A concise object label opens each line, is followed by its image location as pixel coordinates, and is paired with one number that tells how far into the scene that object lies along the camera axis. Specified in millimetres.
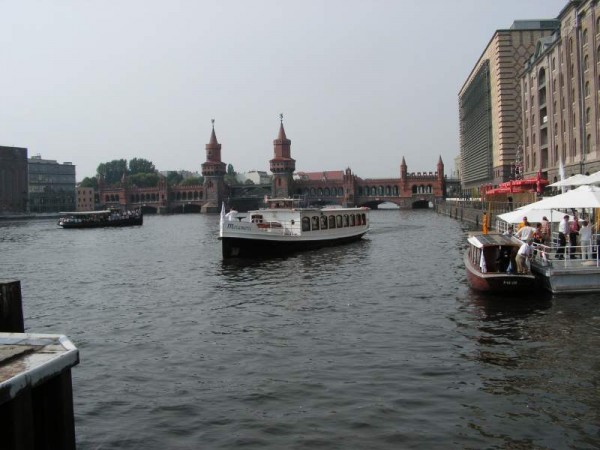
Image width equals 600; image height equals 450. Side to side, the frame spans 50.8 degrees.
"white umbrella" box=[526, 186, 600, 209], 23266
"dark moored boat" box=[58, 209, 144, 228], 109875
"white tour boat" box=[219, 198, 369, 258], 42688
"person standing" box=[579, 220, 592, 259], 23281
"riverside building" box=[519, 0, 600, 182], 53625
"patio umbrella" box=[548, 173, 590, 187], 30870
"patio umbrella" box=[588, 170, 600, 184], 29769
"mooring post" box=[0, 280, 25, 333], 12164
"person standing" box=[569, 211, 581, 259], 25445
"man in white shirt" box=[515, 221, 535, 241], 25569
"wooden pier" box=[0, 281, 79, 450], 7891
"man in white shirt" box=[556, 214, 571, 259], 24312
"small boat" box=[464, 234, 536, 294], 23141
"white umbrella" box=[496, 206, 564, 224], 27888
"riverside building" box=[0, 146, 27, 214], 186500
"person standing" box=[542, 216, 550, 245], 26984
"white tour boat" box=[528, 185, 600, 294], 22625
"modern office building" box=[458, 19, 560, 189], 98188
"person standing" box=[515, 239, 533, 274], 23281
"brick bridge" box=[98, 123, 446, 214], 181625
